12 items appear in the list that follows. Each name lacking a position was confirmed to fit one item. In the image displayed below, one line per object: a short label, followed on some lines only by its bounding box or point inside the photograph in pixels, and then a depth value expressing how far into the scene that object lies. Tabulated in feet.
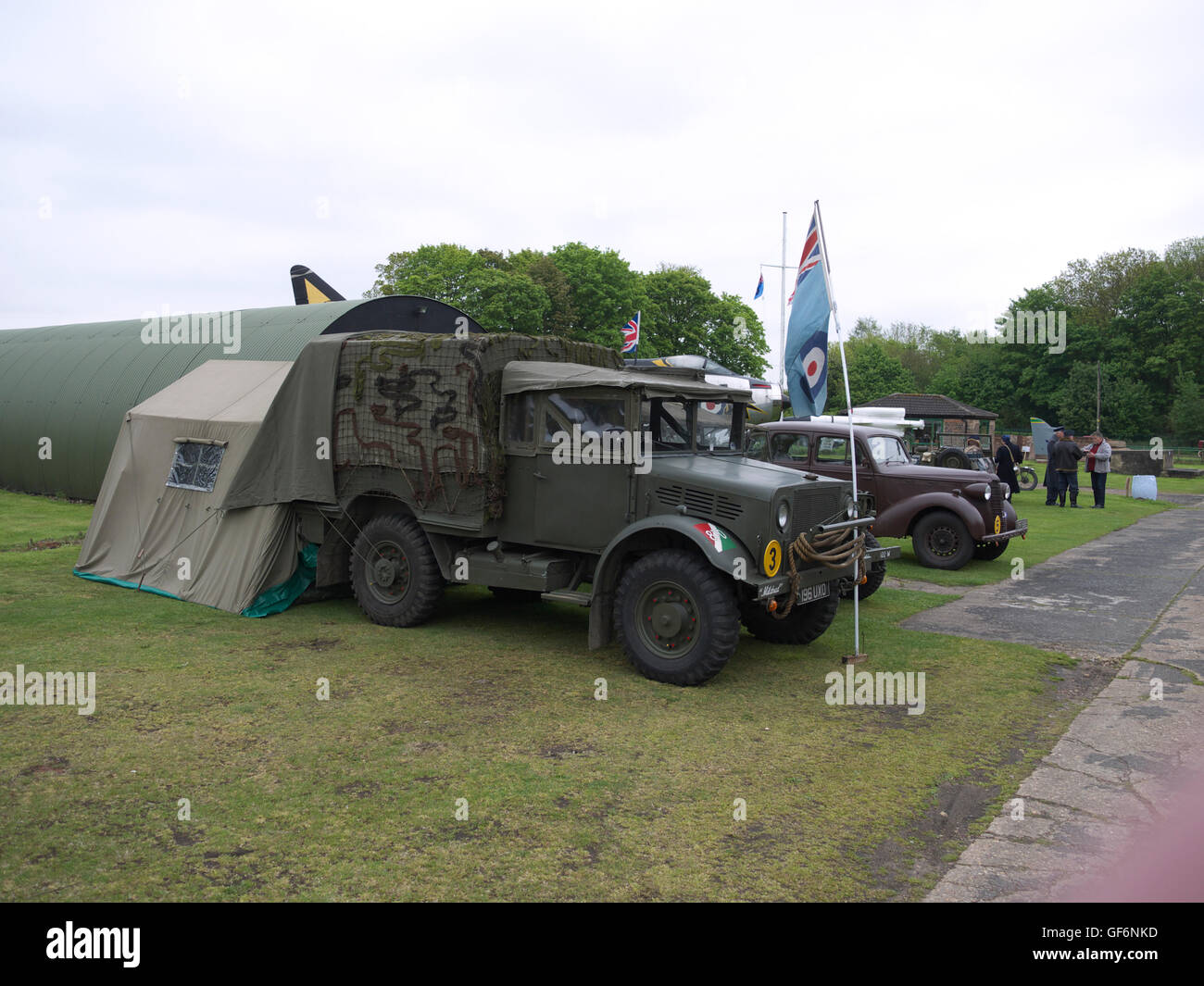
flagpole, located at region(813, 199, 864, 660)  24.11
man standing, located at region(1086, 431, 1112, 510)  74.43
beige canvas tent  29.99
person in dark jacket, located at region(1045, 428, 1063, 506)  74.64
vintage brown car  40.63
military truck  22.66
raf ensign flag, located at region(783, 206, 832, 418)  27.84
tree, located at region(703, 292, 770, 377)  194.39
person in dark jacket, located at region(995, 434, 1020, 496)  63.62
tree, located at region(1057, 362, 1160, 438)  201.57
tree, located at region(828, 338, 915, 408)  275.80
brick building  140.56
